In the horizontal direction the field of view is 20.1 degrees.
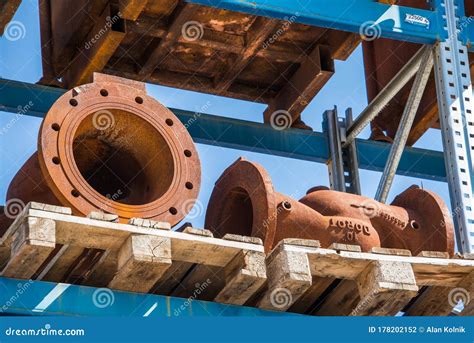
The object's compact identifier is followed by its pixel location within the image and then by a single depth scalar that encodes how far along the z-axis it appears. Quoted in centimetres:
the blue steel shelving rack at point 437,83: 934
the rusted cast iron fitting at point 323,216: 877
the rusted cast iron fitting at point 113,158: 829
